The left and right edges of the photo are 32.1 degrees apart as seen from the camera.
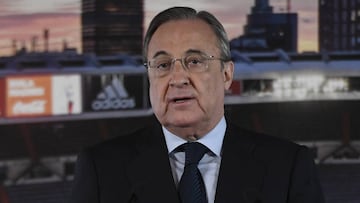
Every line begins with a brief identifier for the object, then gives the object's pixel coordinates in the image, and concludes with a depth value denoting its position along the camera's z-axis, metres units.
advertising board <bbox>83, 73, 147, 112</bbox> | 8.64
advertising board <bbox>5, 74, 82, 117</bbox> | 8.13
